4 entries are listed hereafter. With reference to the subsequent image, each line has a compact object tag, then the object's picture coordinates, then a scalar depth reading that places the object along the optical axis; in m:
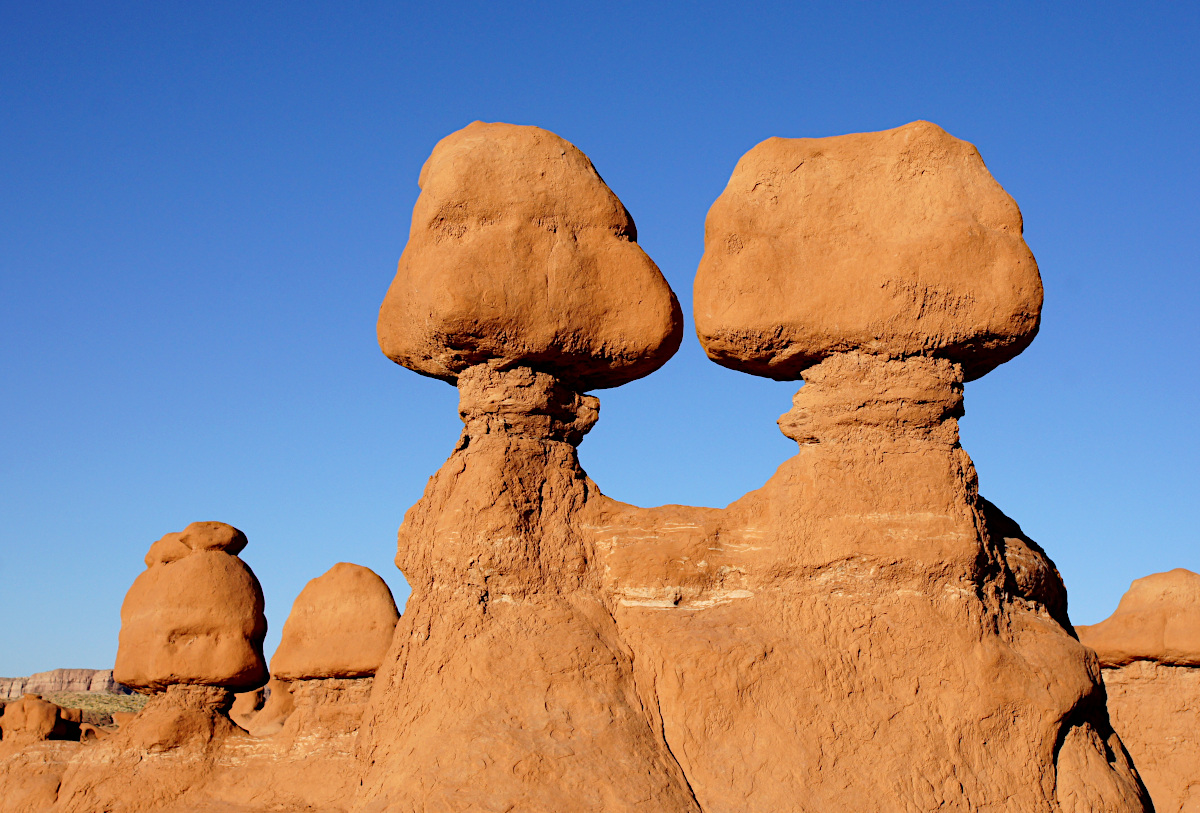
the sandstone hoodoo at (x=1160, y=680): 13.97
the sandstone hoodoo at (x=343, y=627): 11.46
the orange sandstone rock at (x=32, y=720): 15.80
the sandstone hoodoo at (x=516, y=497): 7.51
